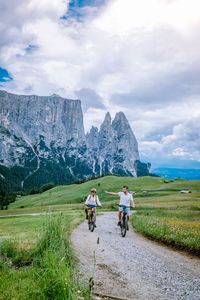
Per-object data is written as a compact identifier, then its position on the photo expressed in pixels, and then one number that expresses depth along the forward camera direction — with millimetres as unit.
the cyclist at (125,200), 15969
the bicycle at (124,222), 15438
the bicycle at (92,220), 16958
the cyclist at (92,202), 17422
